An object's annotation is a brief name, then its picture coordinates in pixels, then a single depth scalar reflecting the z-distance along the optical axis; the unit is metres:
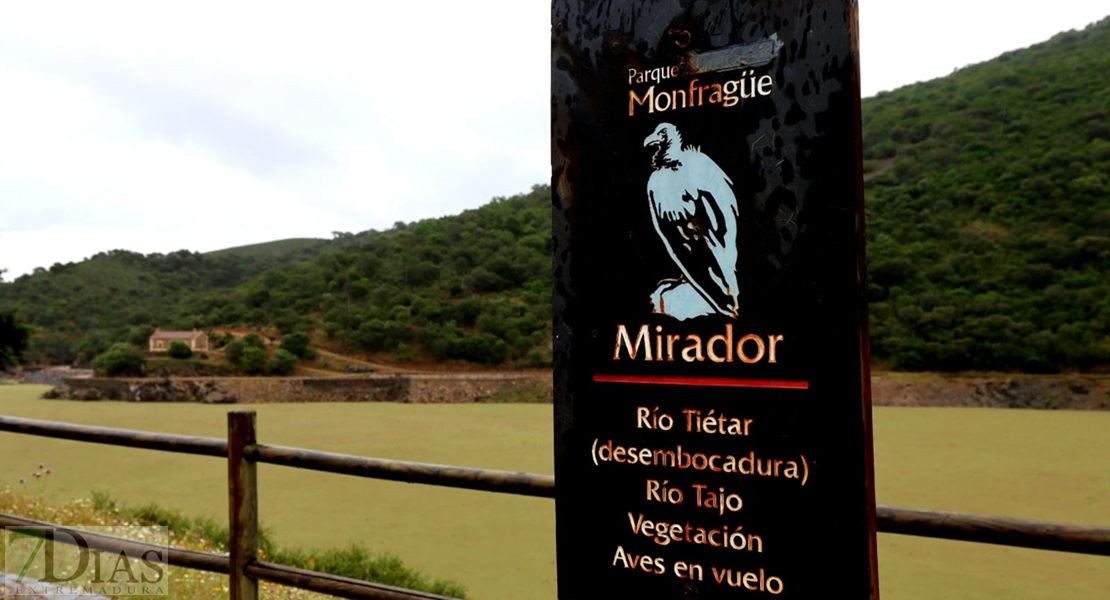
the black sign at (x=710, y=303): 0.83
